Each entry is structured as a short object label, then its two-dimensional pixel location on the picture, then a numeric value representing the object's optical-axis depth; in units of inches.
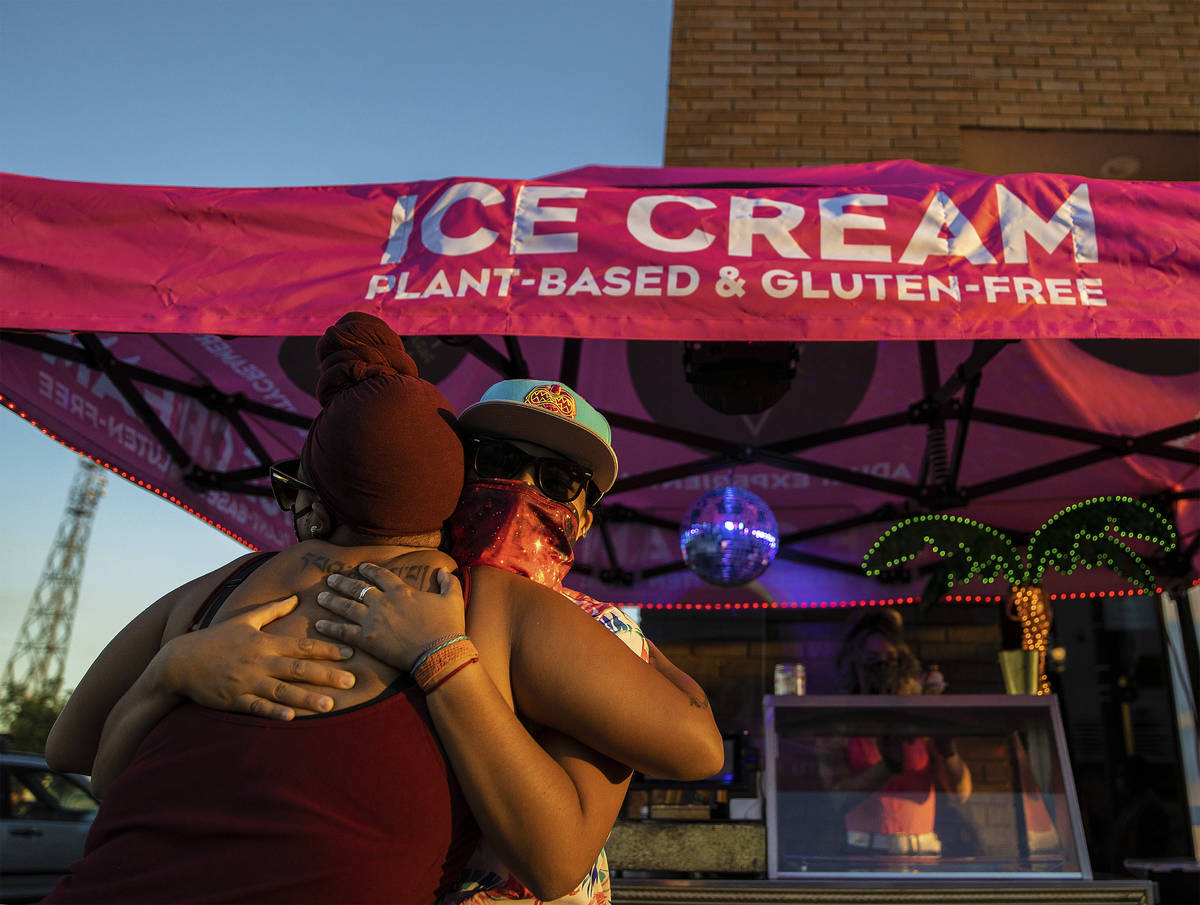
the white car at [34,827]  292.7
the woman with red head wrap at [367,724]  49.5
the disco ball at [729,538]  196.4
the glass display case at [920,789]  140.3
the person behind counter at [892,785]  143.0
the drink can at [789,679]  208.7
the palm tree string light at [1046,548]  193.8
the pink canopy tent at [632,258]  109.0
